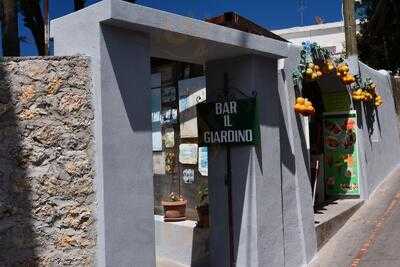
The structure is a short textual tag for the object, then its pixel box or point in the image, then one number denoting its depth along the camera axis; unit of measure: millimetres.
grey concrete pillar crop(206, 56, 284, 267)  6578
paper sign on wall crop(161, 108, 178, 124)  8609
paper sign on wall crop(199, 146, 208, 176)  8133
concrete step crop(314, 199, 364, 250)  8406
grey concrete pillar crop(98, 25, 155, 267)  4840
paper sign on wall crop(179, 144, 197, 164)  8301
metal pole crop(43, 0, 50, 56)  17091
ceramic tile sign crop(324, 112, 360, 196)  10711
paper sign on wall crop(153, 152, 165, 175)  8797
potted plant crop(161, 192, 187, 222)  8211
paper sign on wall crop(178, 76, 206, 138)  8242
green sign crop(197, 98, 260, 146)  6570
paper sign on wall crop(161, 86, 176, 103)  8672
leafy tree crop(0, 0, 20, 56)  11016
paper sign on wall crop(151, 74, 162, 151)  8852
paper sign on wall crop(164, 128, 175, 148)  8641
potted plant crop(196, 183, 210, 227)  7529
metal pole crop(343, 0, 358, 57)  12216
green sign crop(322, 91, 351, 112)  10727
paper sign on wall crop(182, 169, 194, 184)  8359
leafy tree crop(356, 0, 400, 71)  24906
